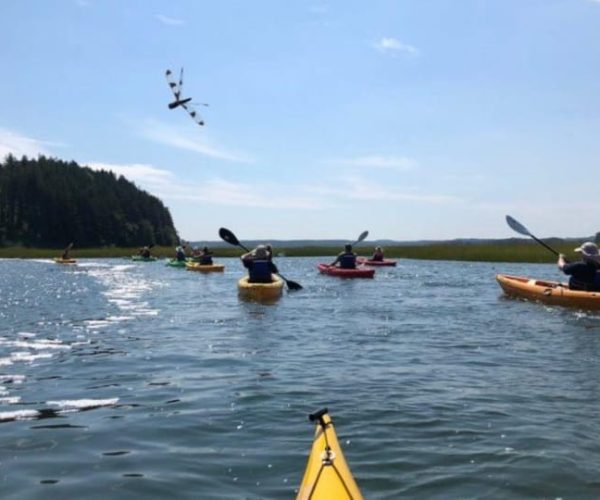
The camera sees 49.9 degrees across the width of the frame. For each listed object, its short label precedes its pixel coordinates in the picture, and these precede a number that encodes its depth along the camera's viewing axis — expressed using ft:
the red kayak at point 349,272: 94.02
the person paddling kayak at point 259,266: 66.64
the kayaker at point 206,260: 115.55
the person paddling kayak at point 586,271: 55.13
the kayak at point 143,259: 180.61
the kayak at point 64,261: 164.04
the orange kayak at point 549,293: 54.75
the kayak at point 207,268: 113.60
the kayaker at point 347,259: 95.71
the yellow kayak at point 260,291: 64.59
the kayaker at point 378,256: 134.51
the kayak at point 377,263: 130.08
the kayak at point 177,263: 135.33
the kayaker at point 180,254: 138.34
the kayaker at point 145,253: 181.45
